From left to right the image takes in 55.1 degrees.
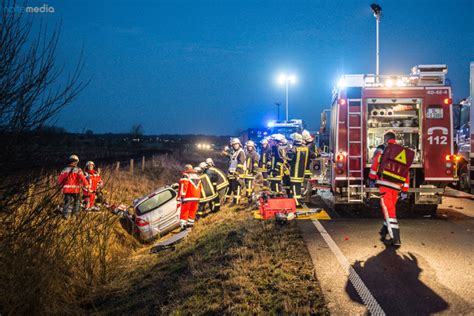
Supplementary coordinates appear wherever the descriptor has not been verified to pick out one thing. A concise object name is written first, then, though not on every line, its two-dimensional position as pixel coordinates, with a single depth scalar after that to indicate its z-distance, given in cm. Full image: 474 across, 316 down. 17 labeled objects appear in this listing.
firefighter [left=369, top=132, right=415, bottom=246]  722
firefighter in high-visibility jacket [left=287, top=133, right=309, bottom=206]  1067
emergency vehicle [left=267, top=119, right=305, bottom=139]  2128
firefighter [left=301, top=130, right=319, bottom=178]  1095
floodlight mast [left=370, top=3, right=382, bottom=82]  1521
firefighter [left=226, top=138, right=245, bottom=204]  1256
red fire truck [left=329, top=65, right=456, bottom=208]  965
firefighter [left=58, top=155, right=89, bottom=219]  1005
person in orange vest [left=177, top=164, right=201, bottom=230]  1016
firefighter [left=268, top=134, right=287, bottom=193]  1142
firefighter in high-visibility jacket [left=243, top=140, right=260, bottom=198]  1276
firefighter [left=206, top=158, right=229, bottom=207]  1168
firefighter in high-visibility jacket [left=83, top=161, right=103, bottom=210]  1148
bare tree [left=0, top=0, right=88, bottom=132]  414
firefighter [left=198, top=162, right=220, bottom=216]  1128
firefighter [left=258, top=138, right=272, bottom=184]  1292
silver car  1059
